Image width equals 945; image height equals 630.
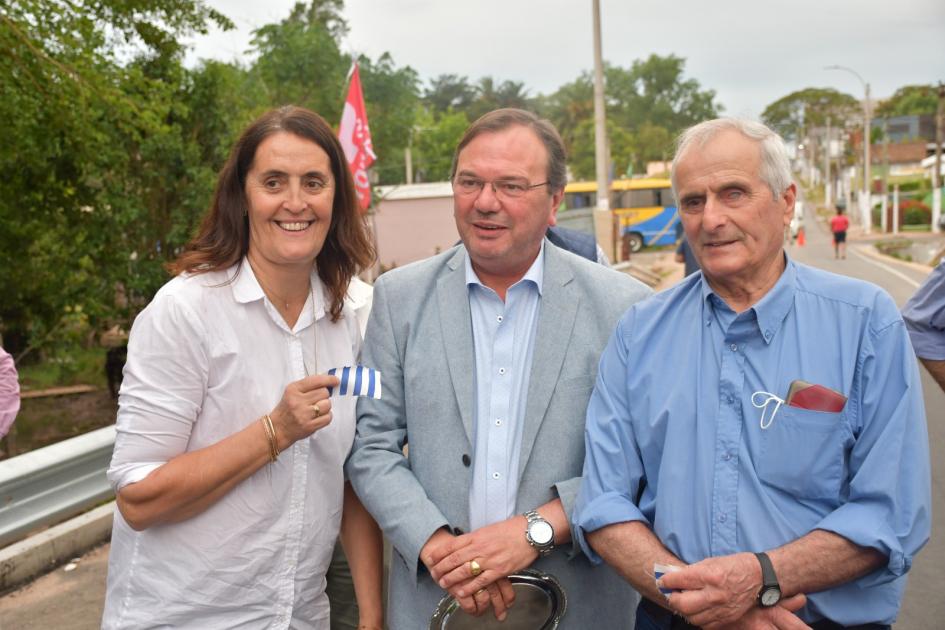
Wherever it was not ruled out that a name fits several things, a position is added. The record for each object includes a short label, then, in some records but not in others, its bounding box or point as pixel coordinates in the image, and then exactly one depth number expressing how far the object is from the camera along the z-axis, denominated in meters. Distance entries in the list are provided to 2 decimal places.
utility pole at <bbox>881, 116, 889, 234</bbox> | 44.59
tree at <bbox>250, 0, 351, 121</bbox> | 21.78
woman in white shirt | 2.19
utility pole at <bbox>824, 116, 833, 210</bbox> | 68.61
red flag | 12.09
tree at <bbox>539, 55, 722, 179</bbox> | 100.31
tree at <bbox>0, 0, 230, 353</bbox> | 7.04
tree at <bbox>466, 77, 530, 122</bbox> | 105.81
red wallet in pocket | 2.03
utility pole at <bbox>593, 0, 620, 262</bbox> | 18.36
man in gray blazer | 2.36
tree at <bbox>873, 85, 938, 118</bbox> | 104.75
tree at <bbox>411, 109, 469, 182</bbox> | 51.06
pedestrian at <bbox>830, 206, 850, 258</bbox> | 27.42
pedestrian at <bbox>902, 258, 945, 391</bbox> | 3.32
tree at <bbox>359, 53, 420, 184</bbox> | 28.30
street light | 46.91
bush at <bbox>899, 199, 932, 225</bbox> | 47.44
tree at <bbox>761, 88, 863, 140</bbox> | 100.19
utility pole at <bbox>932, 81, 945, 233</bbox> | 36.19
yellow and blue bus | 40.06
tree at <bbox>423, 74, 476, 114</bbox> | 111.81
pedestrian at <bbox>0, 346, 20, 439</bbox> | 2.59
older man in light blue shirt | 2.00
